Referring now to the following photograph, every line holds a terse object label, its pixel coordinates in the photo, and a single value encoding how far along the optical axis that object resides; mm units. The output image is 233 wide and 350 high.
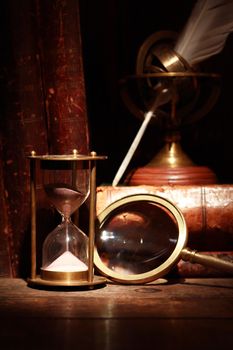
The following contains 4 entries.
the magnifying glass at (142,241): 1052
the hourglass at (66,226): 1018
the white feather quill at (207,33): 1180
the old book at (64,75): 1095
